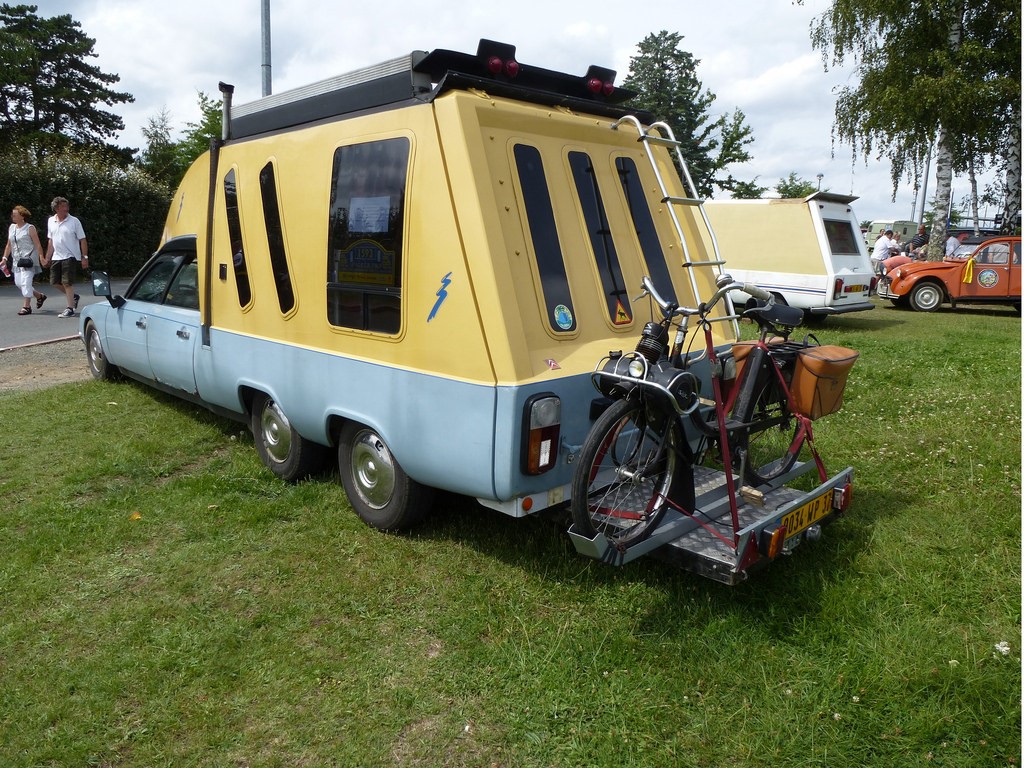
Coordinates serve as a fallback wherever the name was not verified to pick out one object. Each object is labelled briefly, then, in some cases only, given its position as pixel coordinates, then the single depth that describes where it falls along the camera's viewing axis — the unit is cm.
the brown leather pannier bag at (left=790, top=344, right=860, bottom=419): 413
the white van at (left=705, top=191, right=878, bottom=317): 1285
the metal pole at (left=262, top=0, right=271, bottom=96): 1185
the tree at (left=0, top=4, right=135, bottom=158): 3447
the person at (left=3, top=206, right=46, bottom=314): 1259
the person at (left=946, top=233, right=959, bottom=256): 2259
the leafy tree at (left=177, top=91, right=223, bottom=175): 2484
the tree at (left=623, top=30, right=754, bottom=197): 3067
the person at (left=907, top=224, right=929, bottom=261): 2464
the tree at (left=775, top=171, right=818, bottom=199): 4012
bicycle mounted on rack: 345
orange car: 1670
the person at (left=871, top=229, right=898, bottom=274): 2120
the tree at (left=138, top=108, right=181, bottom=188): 2917
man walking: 1220
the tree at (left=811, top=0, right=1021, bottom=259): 2019
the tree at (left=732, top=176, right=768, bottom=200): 3204
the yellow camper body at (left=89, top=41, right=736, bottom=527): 362
